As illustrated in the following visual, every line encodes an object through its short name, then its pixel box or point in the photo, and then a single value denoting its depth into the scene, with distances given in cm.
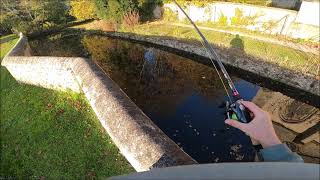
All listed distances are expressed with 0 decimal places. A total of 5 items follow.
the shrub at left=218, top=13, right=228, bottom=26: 1271
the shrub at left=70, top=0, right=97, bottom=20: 1822
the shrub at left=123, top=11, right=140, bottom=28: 1540
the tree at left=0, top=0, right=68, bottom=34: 1861
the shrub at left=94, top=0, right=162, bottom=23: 1548
